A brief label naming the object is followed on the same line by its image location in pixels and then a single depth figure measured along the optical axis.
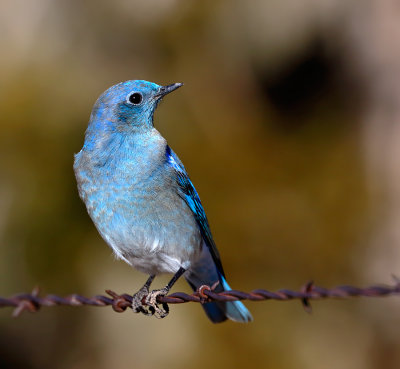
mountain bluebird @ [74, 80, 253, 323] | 9.45
